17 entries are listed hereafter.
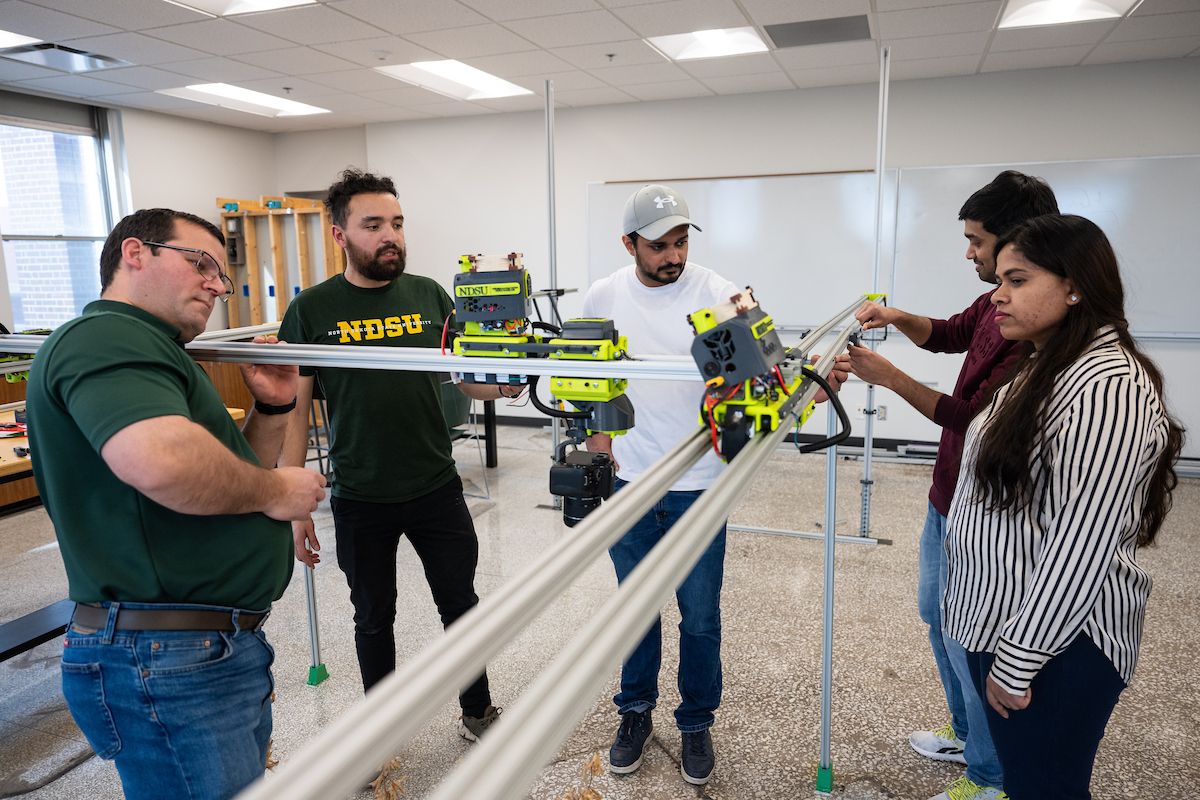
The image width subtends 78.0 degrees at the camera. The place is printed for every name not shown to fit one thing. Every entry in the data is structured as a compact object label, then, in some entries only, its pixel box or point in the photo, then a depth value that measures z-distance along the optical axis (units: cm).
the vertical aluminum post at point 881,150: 307
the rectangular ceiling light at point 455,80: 514
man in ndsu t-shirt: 205
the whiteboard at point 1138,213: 492
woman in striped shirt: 118
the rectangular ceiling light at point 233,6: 362
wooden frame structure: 669
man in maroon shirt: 175
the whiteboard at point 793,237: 559
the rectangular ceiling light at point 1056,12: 389
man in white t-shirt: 200
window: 561
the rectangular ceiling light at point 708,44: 443
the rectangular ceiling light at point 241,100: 555
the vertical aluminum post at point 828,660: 196
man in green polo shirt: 112
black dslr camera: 132
